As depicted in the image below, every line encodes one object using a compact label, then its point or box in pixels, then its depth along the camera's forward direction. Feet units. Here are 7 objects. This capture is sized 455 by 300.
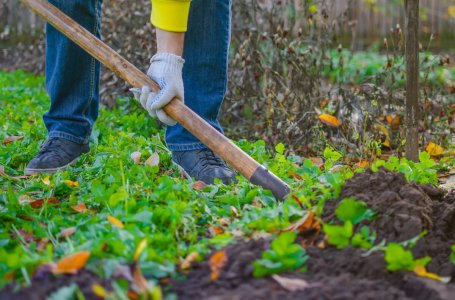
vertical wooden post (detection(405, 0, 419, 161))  10.06
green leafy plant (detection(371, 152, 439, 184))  8.42
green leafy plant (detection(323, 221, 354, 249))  6.07
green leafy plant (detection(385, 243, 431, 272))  5.63
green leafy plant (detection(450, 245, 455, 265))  6.06
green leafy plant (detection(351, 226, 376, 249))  6.11
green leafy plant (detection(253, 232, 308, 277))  5.57
